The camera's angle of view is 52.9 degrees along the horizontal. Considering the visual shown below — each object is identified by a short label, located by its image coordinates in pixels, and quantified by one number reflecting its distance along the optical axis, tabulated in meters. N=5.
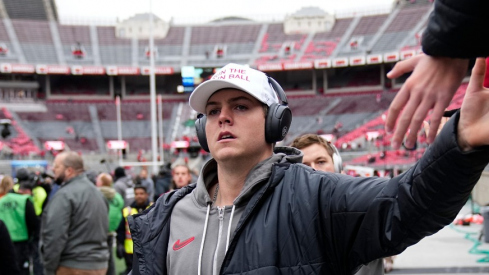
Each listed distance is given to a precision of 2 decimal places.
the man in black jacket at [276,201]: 1.14
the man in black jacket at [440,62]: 0.93
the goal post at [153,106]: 18.86
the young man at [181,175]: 5.79
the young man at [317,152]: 2.91
